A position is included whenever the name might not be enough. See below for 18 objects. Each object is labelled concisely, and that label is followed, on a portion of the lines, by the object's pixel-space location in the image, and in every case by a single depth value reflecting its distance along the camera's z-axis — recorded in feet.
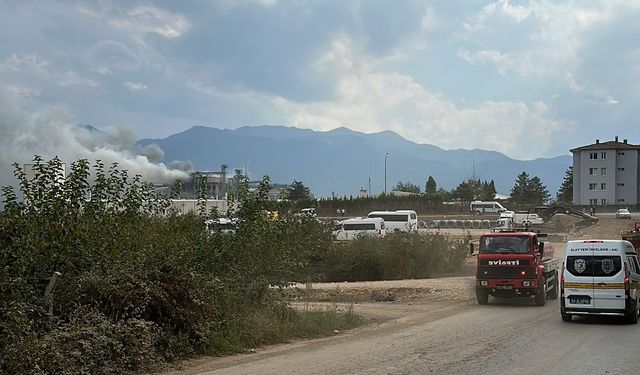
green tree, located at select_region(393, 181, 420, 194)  605.73
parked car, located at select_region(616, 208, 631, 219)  274.77
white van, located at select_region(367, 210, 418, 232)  236.22
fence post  43.57
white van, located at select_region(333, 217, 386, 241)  203.21
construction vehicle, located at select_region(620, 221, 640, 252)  105.81
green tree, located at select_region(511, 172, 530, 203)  504.35
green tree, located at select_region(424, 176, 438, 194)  549.01
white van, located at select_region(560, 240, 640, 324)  66.28
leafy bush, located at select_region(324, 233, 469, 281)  130.21
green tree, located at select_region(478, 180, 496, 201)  470.80
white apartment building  404.77
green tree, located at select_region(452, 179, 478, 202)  445.37
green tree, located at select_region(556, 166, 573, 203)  478.18
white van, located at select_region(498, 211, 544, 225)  228.22
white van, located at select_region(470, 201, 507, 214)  347.56
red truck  82.48
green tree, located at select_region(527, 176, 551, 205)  481.79
